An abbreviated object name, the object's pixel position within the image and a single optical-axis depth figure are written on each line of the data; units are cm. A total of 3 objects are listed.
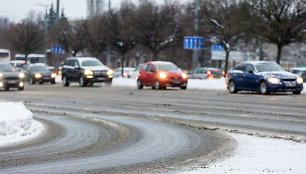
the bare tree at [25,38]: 6706
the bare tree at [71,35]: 6178
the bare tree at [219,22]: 4532
